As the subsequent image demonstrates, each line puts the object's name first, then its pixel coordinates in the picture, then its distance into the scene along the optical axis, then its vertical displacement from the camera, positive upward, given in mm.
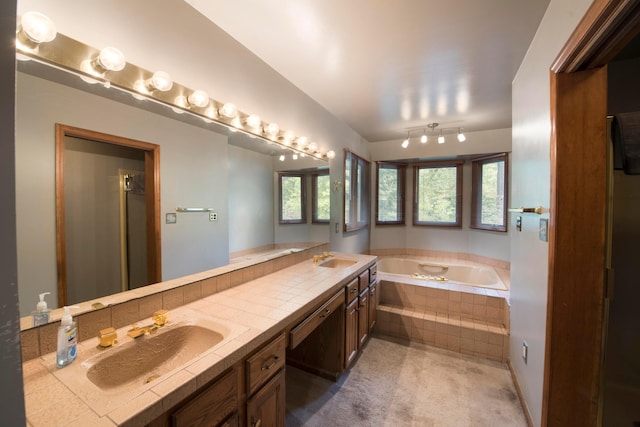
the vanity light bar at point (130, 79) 940 +590
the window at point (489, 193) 3455 +232
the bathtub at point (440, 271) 3365 -915
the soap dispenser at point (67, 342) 837 -455
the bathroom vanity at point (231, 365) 685 -527
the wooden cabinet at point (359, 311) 2035 -924
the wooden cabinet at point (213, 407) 778 -664
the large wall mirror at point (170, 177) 902 +176
